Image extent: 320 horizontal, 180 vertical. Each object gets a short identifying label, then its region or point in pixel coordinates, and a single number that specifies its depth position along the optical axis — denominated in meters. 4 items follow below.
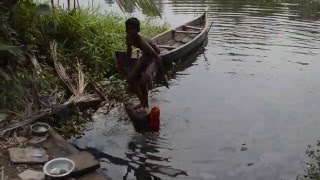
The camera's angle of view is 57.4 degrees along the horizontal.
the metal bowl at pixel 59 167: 2.89
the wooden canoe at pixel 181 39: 6.90
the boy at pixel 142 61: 4.24
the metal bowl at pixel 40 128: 3.61
